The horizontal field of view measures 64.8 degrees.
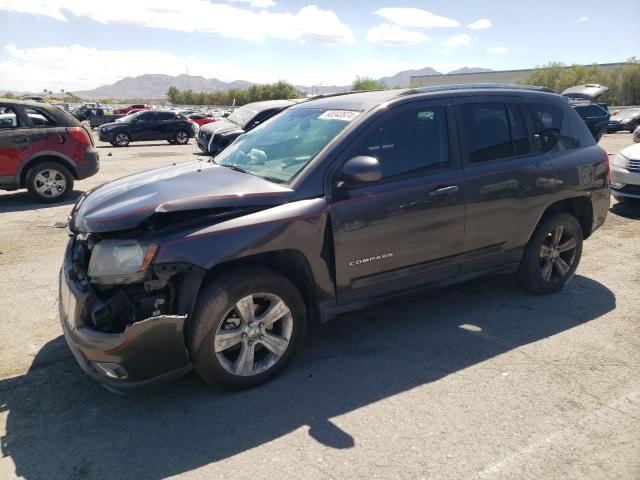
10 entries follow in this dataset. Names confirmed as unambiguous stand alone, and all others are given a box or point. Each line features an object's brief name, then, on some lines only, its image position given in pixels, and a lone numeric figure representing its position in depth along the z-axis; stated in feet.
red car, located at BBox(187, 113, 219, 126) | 104.99
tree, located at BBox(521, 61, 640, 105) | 188.75
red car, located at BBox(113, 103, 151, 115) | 139.60
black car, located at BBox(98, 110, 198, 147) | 71.41
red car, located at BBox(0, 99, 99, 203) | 28.22
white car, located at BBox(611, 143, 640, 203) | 25.78
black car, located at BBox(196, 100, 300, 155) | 41.83
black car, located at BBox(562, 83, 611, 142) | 45.87
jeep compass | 9.62
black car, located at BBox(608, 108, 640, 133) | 86.28
